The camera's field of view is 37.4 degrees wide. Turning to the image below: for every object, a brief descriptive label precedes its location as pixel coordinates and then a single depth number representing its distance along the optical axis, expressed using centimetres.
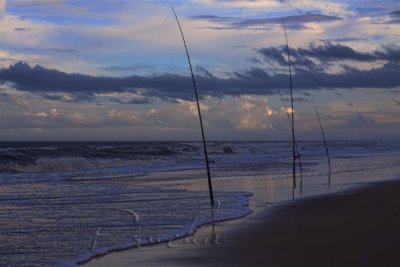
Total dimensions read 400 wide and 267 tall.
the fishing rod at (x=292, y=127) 1521
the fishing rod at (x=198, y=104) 1023
